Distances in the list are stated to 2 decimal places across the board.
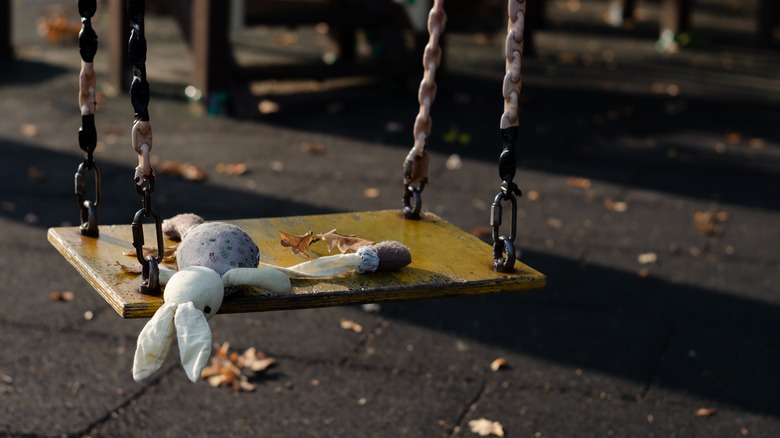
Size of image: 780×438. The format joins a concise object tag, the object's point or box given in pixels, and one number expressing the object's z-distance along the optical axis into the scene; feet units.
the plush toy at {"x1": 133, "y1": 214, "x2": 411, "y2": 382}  7.53
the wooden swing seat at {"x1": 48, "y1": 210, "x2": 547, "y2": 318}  7.91
